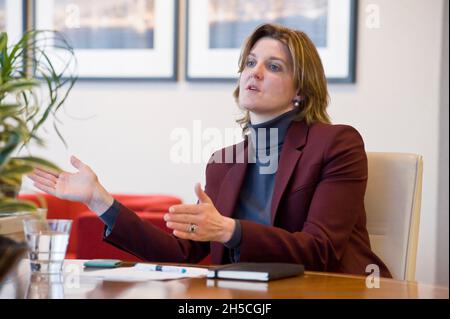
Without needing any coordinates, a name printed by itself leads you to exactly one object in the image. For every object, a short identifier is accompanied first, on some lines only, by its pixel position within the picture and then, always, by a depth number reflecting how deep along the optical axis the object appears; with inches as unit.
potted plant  78.0
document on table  90.8
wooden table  83.6
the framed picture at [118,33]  194.6
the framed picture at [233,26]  183.5
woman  100.8
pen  93.9
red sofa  157.5
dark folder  89.8
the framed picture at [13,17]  202.8
